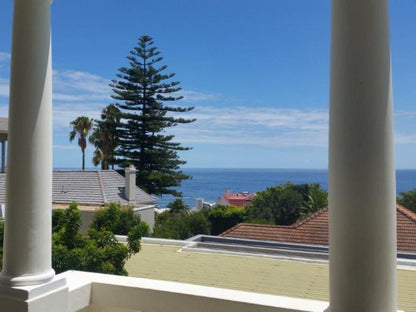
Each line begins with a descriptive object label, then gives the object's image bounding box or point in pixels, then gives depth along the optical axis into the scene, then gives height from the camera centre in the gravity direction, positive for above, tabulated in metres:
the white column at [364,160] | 1.46 +0.06
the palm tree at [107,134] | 31.67 +3.22
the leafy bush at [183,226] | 18.52 -2.86
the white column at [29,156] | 1.96 +0.08
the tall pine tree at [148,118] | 29.66 +4.30
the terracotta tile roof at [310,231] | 13.73 -2.28
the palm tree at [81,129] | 34.84 +3.93
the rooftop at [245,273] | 6.37 -1.97
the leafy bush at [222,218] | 23.12 -2.79
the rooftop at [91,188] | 19.27 -0.89
